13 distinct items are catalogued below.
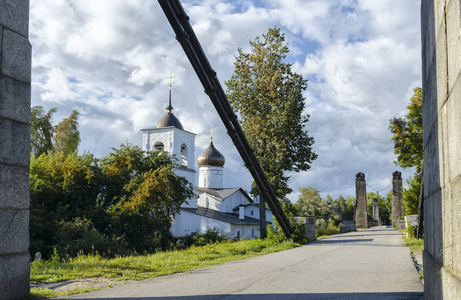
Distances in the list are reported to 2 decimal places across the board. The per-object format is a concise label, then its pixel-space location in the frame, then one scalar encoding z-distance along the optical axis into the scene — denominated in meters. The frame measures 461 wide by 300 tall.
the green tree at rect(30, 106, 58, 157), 43.66
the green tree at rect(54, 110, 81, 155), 45.60
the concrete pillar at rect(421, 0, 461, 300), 3.38
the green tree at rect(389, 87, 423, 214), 25.86
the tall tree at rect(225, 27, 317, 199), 27.83
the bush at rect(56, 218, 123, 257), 21.55
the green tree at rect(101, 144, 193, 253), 26.34
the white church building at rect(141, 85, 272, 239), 58.50
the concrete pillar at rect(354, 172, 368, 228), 48.22
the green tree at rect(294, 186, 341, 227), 58.62
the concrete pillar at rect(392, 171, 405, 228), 44.59
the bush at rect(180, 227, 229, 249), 37.81
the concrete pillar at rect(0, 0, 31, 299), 5.51
